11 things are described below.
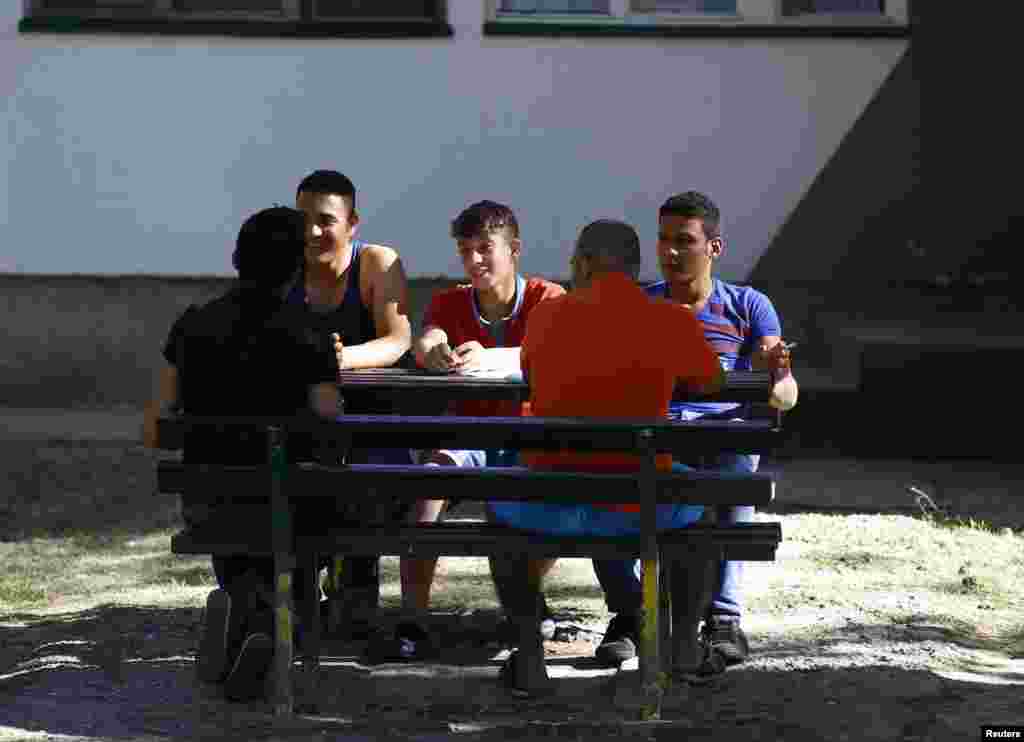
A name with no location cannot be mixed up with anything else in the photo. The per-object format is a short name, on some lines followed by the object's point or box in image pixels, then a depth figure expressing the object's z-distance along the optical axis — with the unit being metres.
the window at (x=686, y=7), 22.53
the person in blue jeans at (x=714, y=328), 12.11
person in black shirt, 11.16
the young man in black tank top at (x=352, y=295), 12.73
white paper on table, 12.23
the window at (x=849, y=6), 22.36
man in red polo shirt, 12.30
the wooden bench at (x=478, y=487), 10.71
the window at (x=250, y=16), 22.55
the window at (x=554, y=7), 22.59
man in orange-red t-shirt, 11.02
